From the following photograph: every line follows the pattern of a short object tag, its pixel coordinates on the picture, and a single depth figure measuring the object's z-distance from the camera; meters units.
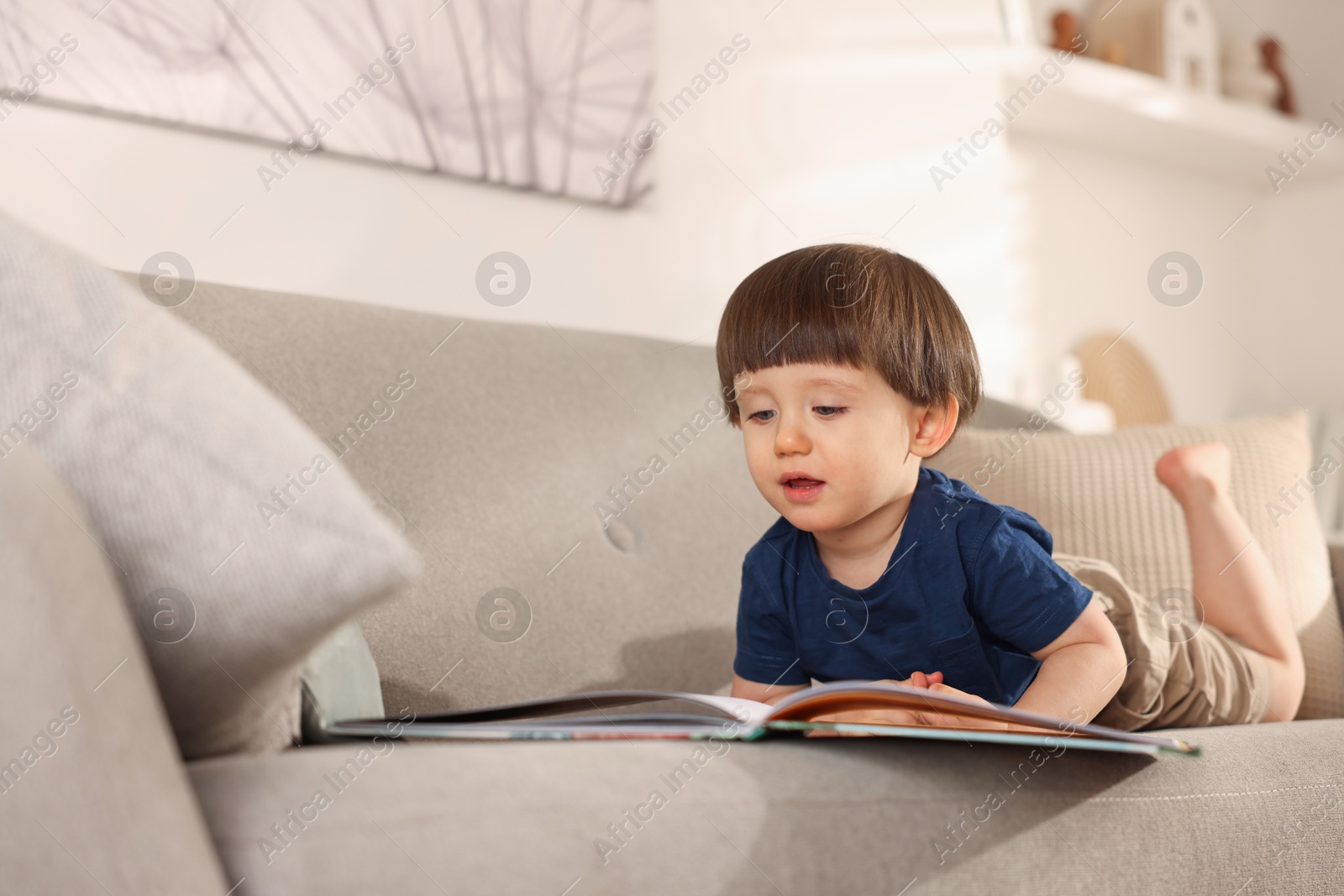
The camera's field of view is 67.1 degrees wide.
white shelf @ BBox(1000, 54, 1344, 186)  2.85
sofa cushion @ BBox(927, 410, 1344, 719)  1.27
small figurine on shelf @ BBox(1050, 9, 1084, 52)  3.08
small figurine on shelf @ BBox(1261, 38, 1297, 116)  3.63
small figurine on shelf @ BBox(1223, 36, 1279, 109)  3.43
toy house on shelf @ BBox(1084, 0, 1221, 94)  3.21
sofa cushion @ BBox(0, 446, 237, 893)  0.39
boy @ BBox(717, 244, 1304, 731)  0.87
